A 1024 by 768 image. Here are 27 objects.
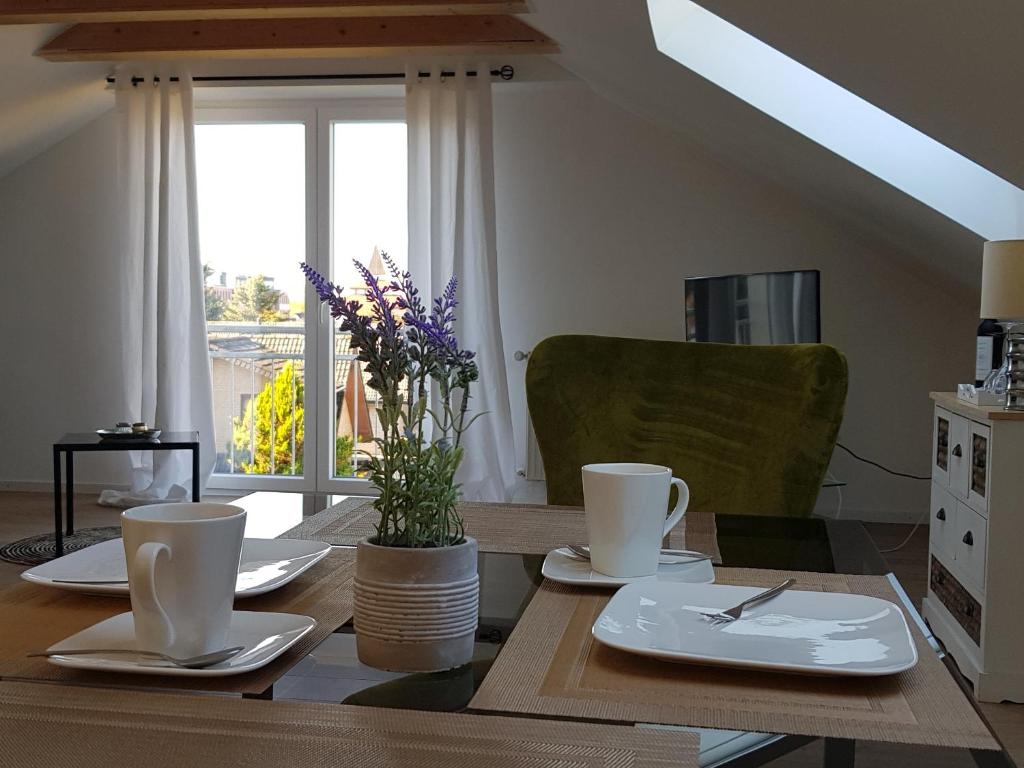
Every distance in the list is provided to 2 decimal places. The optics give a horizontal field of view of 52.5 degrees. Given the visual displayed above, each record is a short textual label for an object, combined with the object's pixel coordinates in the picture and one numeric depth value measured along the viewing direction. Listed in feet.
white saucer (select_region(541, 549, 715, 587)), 3.51
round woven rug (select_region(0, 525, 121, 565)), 13.14
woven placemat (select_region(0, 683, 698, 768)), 2.14
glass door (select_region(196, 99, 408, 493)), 17.79
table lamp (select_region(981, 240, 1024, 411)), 8.63
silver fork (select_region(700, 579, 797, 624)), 3.08
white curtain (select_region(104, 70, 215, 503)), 16.93
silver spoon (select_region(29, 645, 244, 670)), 2.57
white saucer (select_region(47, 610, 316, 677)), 2.56
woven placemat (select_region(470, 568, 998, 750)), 2.36
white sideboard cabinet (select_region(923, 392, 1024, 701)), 8.63
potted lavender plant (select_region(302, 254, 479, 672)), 2.72
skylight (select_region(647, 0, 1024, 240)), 11.43
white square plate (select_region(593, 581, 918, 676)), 2.69
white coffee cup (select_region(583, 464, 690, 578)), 3.49
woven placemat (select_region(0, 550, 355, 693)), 2.57
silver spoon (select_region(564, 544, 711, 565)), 3.84
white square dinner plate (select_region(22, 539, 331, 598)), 3.36
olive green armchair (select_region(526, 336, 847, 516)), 6.30
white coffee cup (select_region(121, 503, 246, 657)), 2.56
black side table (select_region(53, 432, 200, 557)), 13.12
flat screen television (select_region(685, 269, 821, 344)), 14.17
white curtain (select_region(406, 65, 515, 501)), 16.22
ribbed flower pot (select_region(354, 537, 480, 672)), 2.72
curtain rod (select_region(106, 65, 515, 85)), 16.12
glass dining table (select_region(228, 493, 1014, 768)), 2.29
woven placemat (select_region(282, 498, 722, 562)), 4.34
